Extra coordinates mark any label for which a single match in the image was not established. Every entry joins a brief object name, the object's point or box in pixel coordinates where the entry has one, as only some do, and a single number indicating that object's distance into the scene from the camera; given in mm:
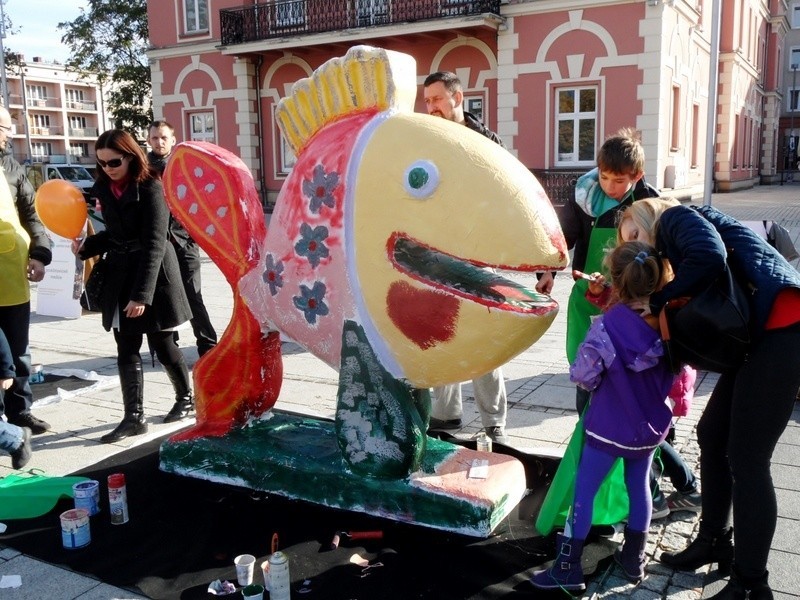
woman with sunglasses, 3818
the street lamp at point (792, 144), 34625
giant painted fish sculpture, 2510
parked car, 23361
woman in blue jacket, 2197
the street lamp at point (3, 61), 23912
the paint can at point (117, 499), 2961
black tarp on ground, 2508
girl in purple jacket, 2373
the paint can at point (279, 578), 2361
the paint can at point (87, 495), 3012
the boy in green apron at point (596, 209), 2980
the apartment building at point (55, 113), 55656
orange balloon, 3865
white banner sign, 7711
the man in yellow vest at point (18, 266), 3871
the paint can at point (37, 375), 5262
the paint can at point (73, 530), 2789
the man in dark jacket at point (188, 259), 5016
